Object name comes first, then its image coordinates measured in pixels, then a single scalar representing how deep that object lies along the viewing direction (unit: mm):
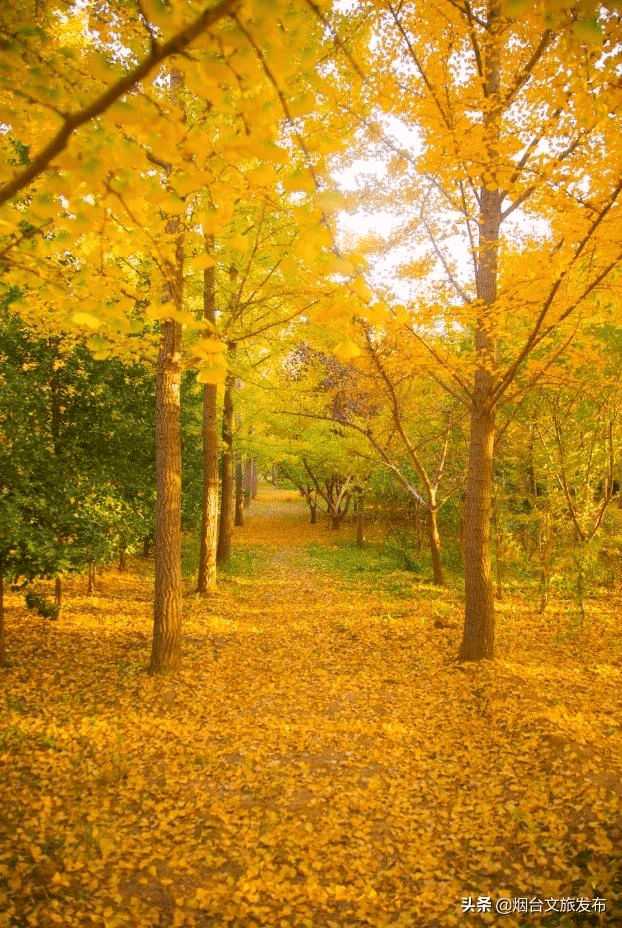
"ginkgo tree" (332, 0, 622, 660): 4027
